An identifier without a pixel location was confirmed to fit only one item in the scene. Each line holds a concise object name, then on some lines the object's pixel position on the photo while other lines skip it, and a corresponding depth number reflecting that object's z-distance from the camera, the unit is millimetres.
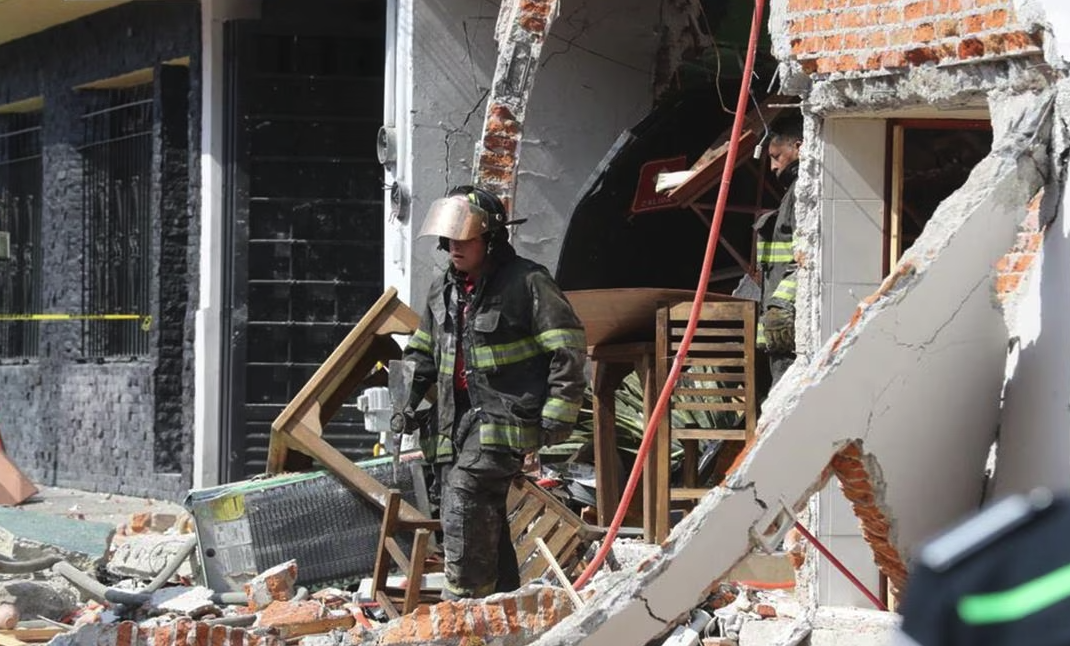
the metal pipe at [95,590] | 15727
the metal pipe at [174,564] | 17234
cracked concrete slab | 10727
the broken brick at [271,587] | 15781
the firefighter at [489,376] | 13953
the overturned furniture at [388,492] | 15516
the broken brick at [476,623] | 12687
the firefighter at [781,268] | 14898
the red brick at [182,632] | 12945
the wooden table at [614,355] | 16469
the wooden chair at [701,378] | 16187
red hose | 12344
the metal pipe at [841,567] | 11891
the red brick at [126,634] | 12773
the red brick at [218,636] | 13039
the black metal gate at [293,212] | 25281
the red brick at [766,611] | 14164
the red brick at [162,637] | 12977
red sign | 20406
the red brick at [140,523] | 21391
